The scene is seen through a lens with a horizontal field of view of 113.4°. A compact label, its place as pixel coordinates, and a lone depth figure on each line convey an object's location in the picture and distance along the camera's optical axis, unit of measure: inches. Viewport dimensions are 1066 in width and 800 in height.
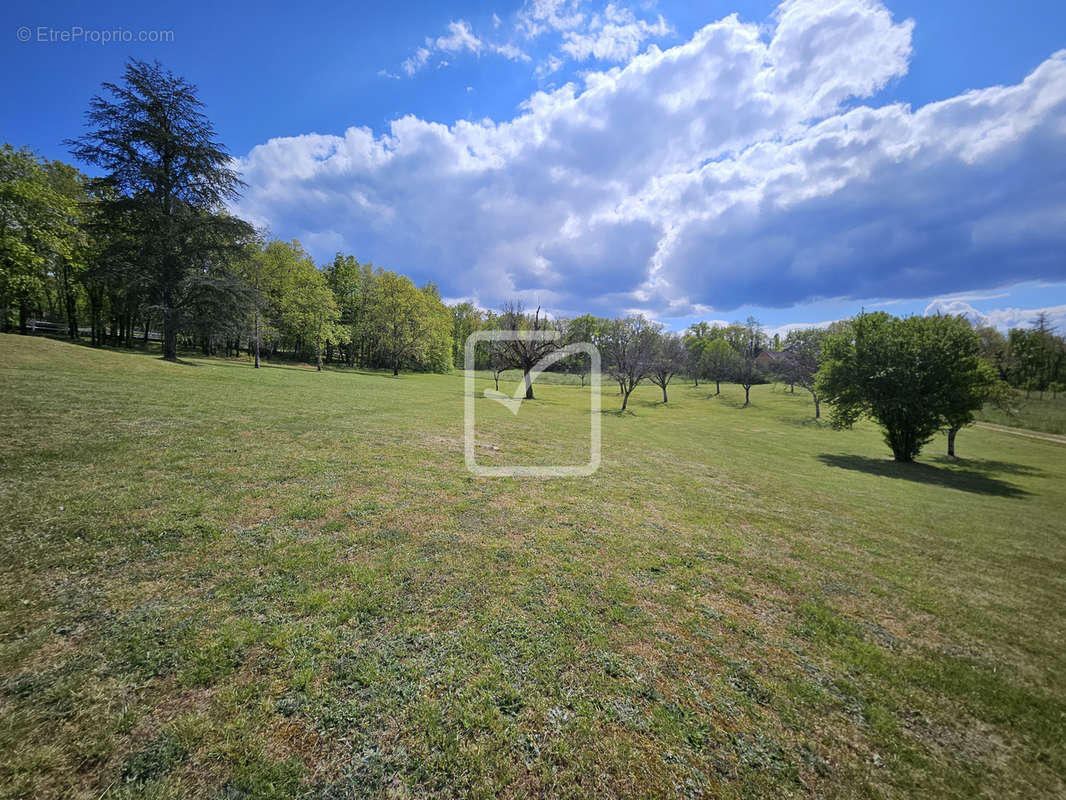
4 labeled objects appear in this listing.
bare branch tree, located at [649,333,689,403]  1748.3
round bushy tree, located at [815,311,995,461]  764.0
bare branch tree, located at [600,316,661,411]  1496.1
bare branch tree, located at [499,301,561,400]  1398.9
